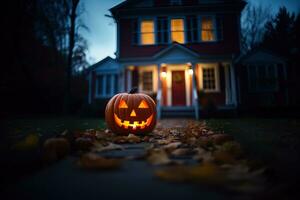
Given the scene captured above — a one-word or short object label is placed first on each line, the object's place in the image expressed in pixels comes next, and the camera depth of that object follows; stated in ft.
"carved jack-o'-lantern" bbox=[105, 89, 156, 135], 9.60
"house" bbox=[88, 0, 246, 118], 32.30
